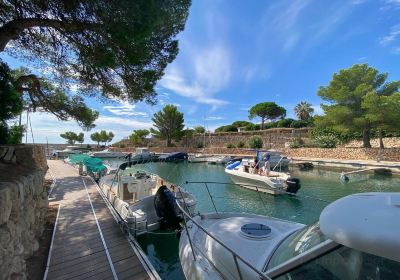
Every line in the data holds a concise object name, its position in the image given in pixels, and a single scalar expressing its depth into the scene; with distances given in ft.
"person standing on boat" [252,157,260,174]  50.47
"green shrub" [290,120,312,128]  134.97
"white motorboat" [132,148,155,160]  118.01
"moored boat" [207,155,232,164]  100.37
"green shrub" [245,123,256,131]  161.51
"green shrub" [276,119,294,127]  151.64
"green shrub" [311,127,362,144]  101.13
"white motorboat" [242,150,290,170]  72.06
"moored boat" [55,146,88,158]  152.87
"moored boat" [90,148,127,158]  146.18
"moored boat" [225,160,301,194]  40.34
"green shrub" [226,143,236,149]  136.95
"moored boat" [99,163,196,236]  21.72
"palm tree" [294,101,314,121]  186.60
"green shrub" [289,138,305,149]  111.26
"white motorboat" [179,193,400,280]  5.55
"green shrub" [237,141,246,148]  134.68
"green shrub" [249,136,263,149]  127.54
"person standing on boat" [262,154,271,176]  47.79
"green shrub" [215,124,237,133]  170.50
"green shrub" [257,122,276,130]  160.27
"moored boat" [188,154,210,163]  110.42
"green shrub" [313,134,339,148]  101.86
